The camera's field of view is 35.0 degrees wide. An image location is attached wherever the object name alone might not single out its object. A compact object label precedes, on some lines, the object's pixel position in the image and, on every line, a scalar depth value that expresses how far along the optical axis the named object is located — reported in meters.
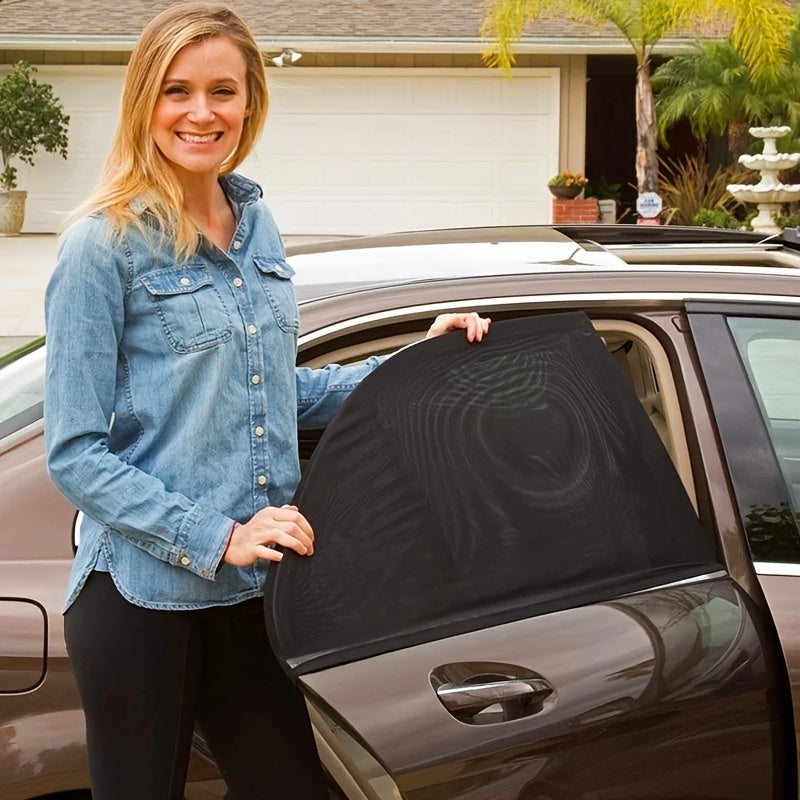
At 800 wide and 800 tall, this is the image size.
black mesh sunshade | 1.87
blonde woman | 1.80
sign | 11.62
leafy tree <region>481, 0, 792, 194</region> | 13.73
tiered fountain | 14.58
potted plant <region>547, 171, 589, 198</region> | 16.00
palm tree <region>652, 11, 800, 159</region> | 15.23
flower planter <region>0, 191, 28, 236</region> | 17.70
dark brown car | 1.88
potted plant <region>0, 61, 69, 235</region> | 17.00
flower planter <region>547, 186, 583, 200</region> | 16.02
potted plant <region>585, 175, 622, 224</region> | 16.91
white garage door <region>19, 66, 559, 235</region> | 17.28
